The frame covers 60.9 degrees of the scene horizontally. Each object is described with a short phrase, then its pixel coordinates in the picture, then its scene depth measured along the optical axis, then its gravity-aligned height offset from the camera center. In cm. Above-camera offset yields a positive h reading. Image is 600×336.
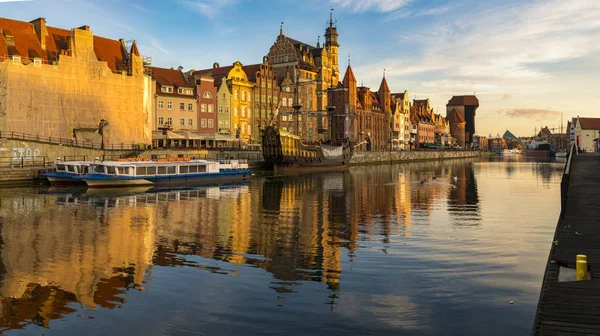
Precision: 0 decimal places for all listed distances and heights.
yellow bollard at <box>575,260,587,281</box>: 1287 -300
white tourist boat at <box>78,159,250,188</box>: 5109 -197
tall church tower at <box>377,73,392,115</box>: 16488 +1810
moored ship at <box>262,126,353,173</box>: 7731 -3
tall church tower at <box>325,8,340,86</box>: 14225 +3090
